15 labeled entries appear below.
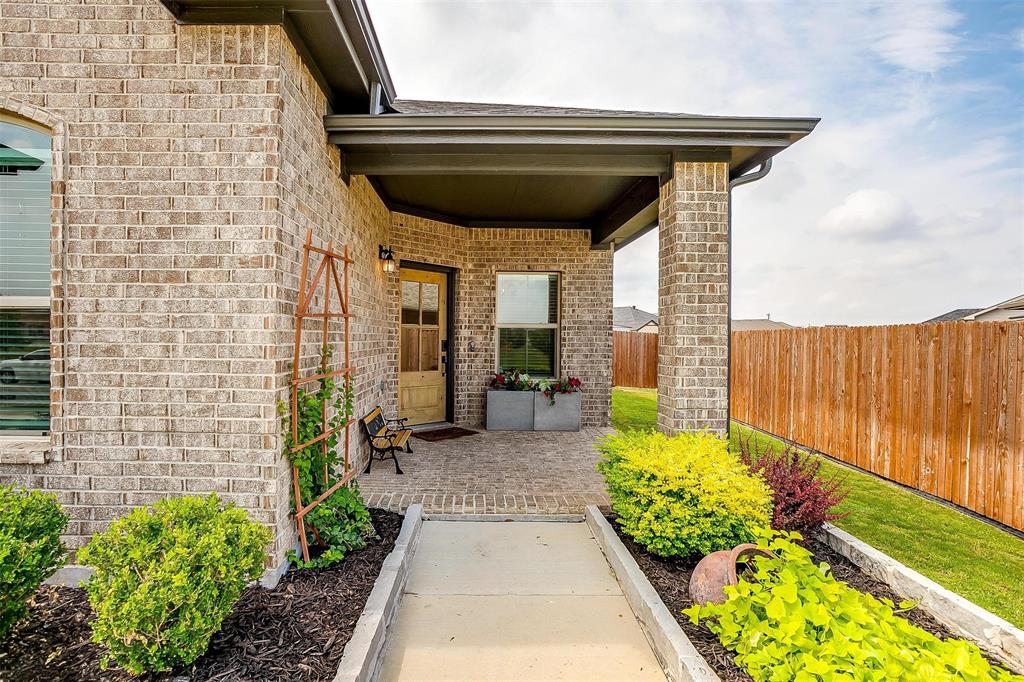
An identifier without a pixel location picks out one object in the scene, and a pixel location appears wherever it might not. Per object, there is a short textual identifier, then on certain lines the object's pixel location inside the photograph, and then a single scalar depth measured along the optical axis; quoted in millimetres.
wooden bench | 4934
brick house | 2629
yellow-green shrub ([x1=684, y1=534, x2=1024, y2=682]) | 1449
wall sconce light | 5925
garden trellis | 2775
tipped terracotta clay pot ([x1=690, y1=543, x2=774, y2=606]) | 2301
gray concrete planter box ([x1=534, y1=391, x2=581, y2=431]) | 7281
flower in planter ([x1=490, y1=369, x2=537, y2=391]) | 7375
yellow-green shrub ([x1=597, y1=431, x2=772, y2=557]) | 2797
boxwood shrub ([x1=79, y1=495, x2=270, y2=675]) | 1659
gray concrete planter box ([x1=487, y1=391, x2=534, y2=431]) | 7285
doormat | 6486
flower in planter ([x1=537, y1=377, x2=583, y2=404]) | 7262
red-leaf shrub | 3092
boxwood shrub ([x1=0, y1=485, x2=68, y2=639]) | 1833
